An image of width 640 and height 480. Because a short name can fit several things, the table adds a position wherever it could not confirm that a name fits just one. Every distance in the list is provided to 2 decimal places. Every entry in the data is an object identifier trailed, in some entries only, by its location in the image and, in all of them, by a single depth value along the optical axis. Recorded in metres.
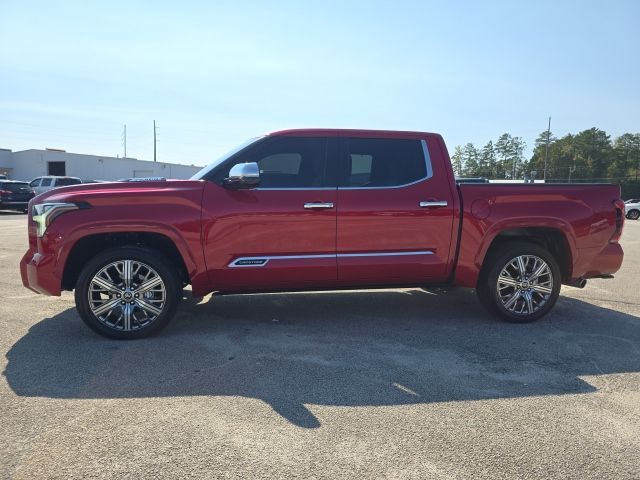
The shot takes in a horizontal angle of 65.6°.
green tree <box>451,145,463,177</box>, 112.22
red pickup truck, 4.51
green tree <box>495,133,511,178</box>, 113.98
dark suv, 23.02
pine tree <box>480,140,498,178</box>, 111.25
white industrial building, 49.06
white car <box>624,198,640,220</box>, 31.31
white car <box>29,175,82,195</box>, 25.31
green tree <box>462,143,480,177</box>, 111.78
